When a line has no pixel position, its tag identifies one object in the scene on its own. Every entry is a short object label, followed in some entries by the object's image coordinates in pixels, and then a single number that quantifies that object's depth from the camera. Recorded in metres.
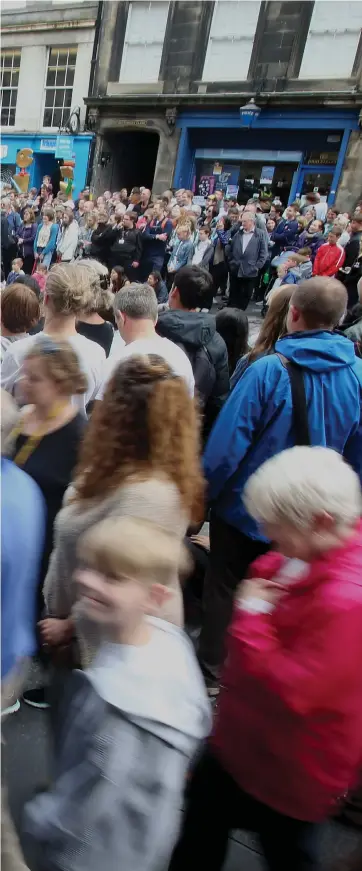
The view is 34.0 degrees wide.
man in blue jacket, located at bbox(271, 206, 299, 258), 10.20
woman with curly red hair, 1.56
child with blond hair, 1.02
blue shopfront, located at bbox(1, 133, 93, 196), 18.84
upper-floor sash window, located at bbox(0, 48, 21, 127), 20.12
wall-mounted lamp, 15.31
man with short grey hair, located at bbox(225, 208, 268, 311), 8.81
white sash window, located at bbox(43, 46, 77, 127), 19.31
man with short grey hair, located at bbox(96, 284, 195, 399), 2.58
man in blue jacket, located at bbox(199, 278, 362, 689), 2.11
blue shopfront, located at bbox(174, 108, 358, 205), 15.47
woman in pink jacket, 1.18
